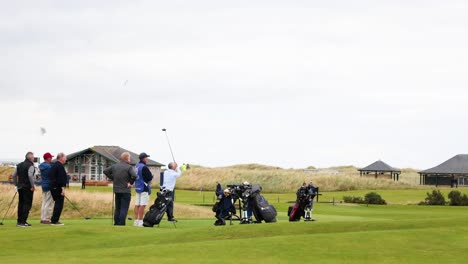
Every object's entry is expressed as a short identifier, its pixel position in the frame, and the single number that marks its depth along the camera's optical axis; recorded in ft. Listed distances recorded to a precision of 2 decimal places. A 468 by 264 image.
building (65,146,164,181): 383.24
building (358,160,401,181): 410.31
